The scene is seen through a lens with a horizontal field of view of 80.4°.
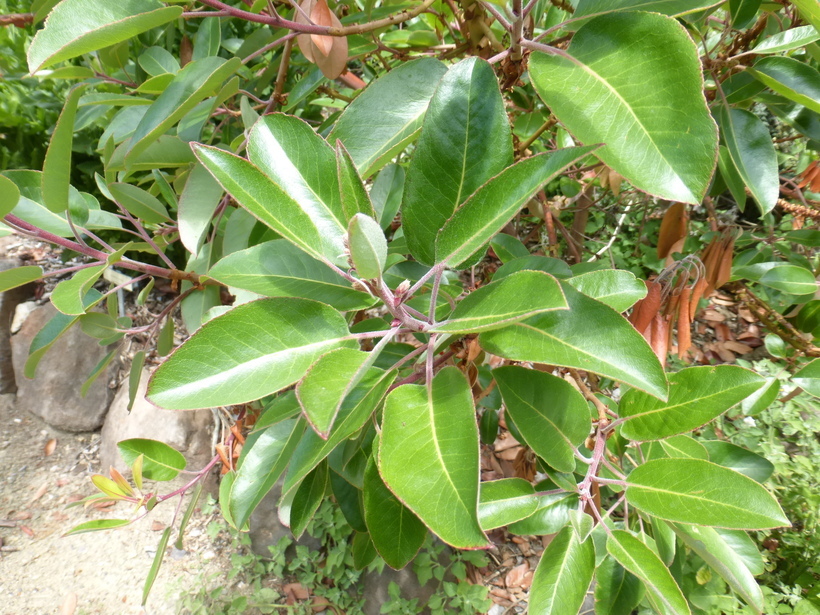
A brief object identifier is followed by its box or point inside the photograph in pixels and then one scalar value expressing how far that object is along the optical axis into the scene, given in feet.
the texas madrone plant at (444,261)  1.48
